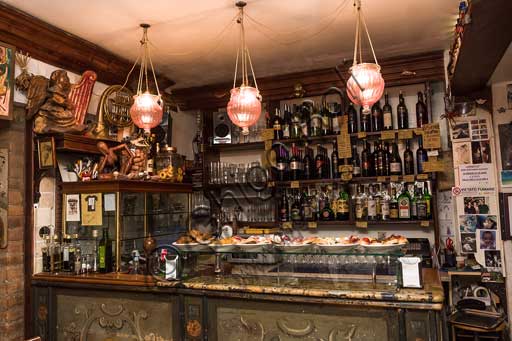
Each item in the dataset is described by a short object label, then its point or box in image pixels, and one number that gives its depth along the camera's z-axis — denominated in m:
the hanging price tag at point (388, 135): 4.04
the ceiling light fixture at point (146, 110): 3.17
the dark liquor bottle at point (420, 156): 3.99
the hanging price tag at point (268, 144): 4.49
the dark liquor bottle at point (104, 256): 3.07
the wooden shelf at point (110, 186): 3.22
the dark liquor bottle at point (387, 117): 4.09
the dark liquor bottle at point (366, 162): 4.16
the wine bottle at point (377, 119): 4.16
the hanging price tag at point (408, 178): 3.93
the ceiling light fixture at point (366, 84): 2.58
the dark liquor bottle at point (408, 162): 4.07
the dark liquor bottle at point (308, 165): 4.43
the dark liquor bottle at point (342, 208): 4.18
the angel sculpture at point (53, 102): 3.09
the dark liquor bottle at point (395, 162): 4.02
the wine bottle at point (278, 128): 4.49
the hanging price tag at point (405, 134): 3.96
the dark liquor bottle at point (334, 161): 4.34
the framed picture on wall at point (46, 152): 3.15
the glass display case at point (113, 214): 3.24
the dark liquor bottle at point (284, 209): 4.45
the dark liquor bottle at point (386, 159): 4.09
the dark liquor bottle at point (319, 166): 4.36
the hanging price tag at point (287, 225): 4.36
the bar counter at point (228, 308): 2.05
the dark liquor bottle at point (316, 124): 4.32
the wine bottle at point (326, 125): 4.30
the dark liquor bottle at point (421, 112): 3.98
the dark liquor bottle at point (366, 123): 4.20
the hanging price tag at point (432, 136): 3.85
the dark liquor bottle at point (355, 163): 4.17
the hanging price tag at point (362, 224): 4.05
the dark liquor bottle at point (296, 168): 4.39
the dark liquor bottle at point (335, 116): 4.27
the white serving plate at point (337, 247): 2.20
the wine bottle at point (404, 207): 3.93
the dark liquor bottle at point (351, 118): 4.24
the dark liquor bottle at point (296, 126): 4.41
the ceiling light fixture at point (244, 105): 2.90
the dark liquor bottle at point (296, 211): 4.35
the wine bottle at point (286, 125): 4.47
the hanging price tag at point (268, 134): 4.48
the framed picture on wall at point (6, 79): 2.85
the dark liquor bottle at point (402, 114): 4.07
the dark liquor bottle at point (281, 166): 4.43
